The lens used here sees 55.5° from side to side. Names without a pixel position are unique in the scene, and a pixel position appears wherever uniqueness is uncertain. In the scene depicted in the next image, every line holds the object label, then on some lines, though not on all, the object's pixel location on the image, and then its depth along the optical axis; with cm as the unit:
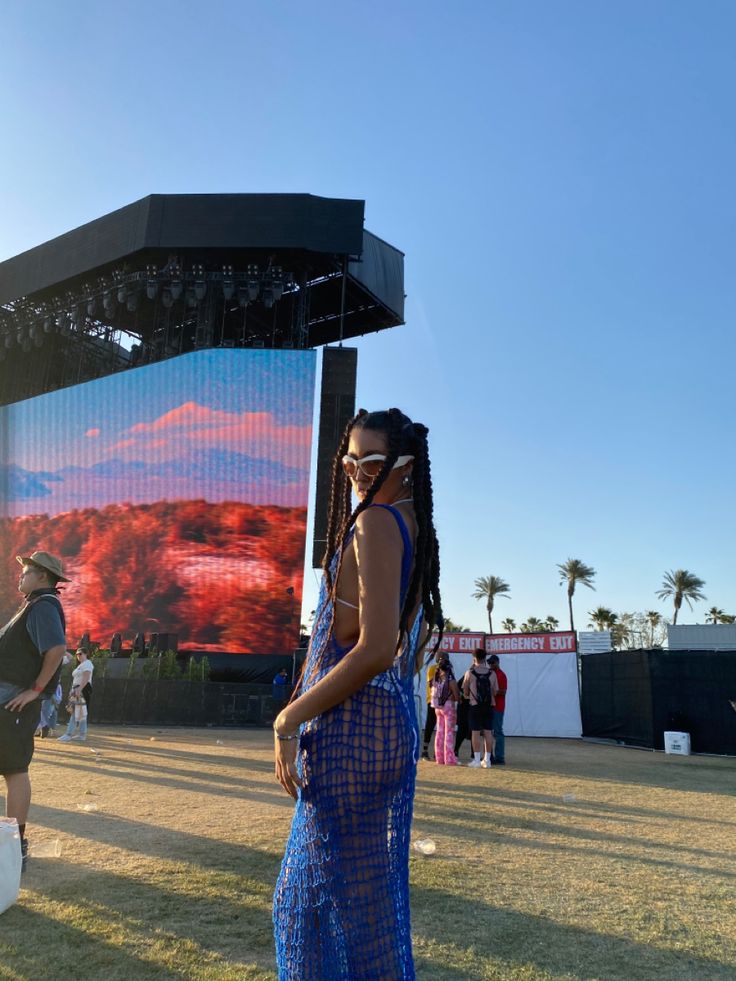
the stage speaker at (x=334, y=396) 2195
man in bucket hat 391
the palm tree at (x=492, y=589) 6669
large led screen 2319
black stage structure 2409
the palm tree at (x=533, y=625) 7253
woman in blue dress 154
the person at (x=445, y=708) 1000
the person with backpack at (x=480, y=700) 978
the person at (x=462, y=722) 1184
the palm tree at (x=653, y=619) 6880
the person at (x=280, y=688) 1795
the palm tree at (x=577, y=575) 6141
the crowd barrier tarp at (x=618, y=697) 1479
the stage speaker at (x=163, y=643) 2105
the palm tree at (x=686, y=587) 6253
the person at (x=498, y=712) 1033
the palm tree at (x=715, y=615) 7156
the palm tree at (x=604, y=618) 6612
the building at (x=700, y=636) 2867
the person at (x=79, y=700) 1227
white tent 1773
